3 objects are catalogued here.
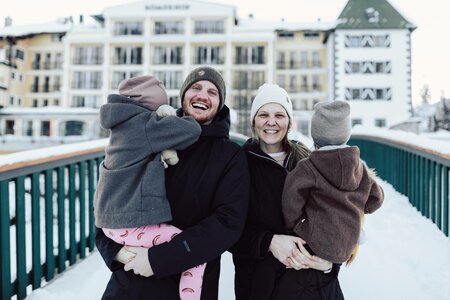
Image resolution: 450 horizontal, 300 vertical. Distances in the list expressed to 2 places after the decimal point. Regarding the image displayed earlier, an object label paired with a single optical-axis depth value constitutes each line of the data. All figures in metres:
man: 1.97
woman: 2.14
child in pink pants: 1.98
